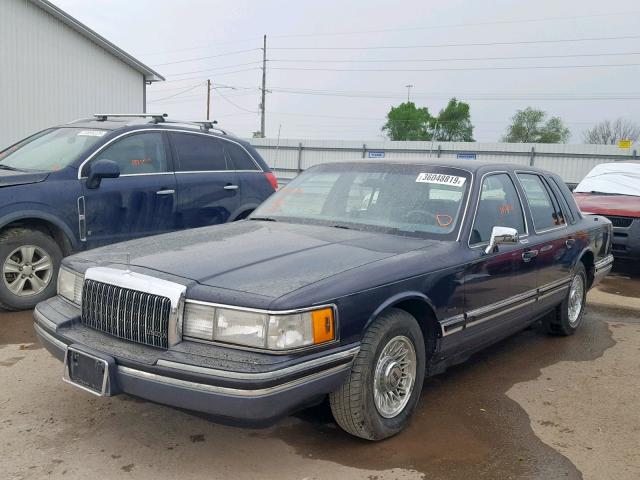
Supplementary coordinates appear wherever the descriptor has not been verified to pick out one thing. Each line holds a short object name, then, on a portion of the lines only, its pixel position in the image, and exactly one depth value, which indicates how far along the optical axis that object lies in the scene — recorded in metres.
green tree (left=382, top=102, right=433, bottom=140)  76.00
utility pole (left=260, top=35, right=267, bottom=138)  47.28
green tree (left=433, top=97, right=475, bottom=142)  75.06
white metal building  16.28
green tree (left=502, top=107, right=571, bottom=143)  74.06
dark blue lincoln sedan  2.81
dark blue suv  5.66
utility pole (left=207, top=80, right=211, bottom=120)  52.75
